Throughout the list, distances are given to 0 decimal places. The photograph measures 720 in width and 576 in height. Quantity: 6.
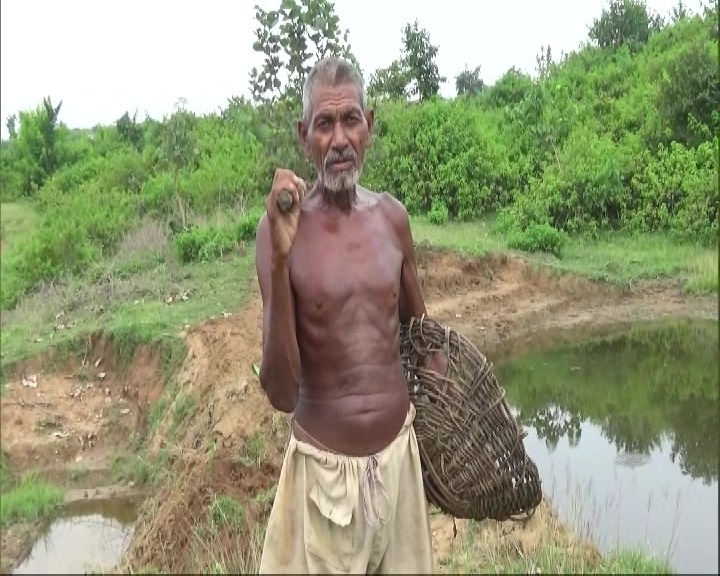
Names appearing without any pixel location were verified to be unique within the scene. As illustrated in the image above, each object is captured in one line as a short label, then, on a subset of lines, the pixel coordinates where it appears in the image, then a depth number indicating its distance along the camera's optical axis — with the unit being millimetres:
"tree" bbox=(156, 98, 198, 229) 12289
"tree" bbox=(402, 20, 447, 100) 16645
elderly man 1929
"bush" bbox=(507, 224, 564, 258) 10711
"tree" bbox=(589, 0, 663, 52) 18266
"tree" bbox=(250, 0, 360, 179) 8297
